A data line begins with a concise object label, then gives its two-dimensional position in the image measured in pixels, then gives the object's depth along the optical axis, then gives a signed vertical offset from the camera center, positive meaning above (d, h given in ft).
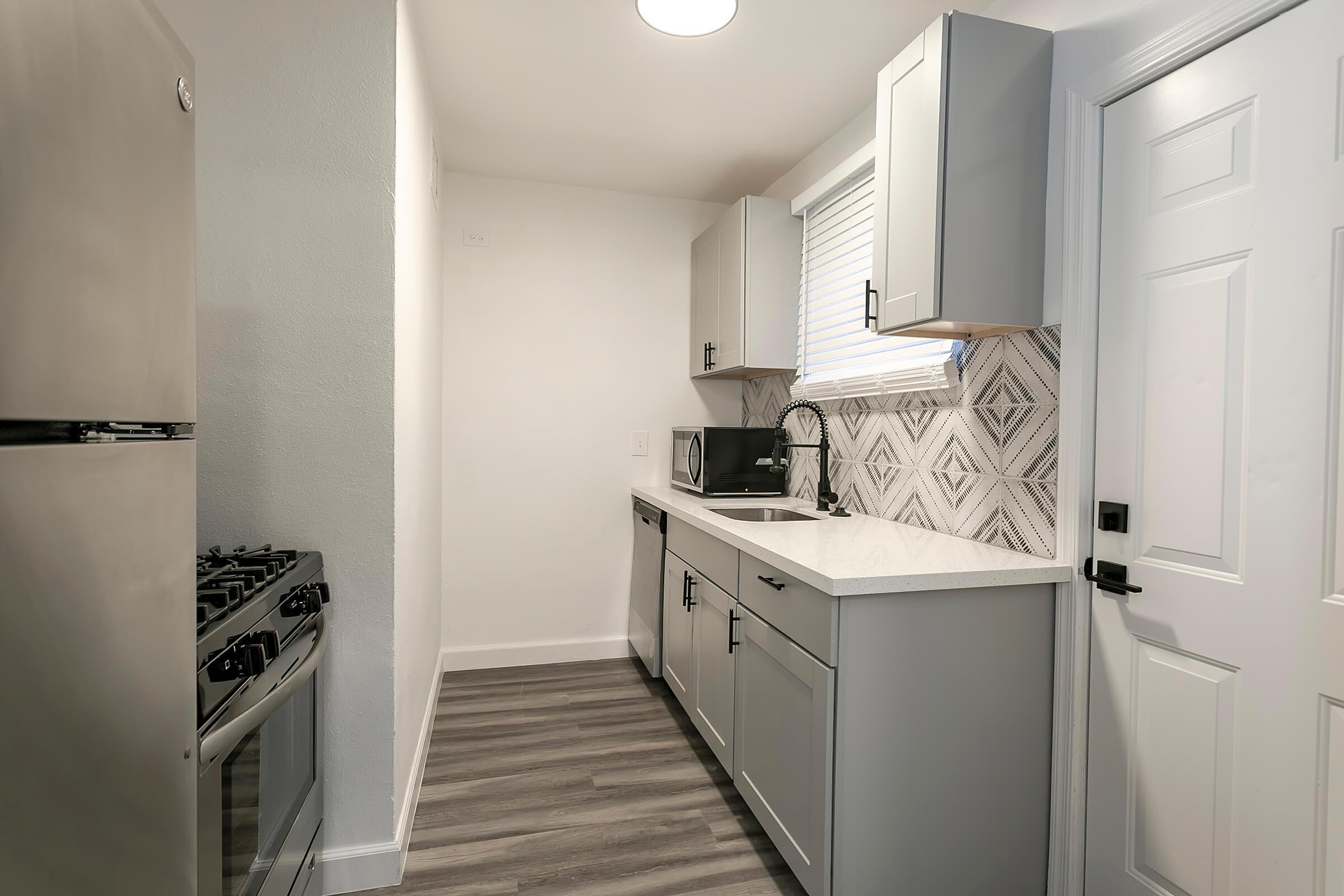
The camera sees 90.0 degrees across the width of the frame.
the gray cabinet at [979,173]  5.52 +2.31
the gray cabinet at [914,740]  4.92 -2.23
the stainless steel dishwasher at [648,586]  10.14 -2.28
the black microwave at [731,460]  10.01 -0.24
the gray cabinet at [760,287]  10.03 +2.39
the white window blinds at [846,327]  7.62 +1.65
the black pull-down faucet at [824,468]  8.77 -0.31
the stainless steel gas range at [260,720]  3.00 -1.45
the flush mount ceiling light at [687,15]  6.36 +4.12
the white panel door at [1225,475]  3.85 -0.13
